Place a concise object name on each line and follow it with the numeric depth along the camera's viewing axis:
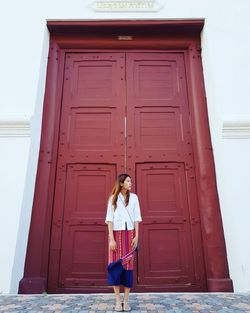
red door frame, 3.67
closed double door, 3.72
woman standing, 2.76
